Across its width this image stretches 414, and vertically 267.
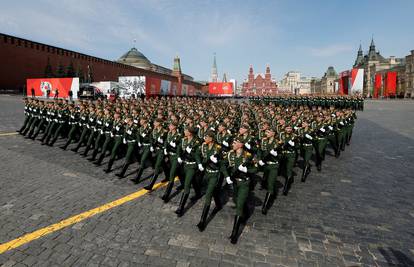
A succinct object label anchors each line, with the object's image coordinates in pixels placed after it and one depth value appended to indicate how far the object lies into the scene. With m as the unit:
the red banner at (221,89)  63.49
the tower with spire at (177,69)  109.80
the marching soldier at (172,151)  6.60
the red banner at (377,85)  90.00
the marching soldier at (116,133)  8.71
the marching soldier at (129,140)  8.23
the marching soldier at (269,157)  6.40
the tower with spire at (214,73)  190.57
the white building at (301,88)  195.85
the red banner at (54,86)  37.16
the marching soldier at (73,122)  11.31
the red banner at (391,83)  83.44
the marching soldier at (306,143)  8.37
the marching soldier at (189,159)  5.98
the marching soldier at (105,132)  9.47
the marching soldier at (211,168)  5.47
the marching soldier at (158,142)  7.29
